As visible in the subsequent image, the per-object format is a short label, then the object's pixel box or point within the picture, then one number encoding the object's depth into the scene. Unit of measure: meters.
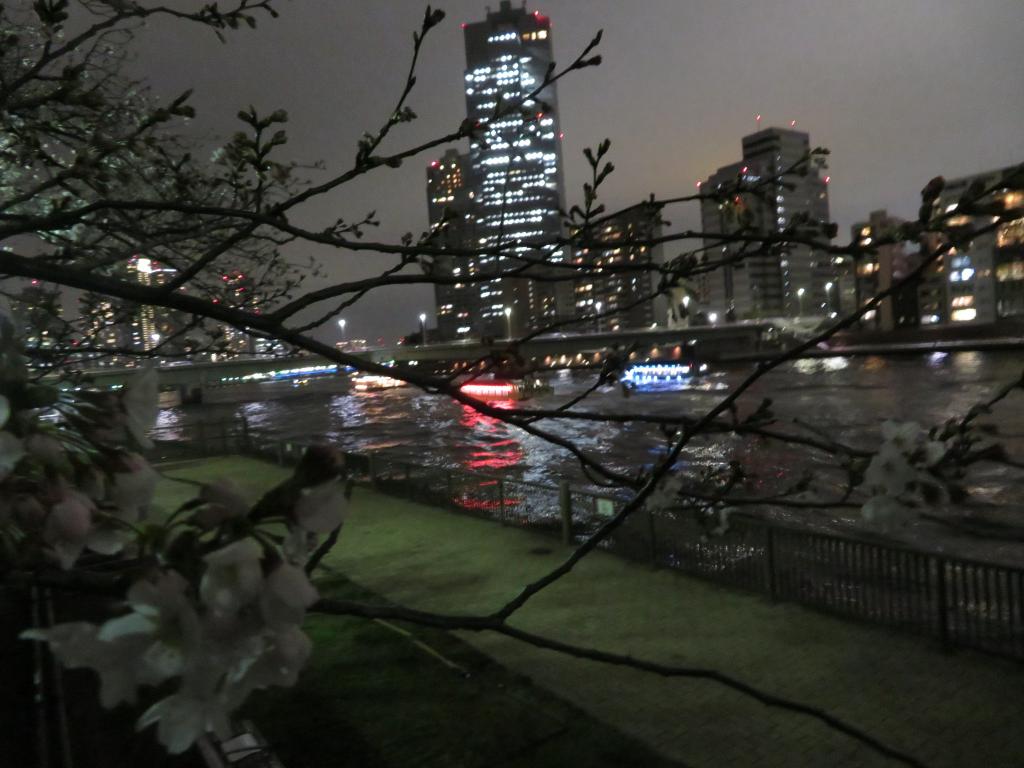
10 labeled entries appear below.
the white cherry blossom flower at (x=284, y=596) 1.01
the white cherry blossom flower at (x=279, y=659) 1.07
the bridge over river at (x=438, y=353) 56.22
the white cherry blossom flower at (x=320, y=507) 1.12
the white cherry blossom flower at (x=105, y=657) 1.02
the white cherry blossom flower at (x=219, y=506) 1.12
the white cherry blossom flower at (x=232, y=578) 1.00
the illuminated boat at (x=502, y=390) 52.12
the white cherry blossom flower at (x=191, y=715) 1.04
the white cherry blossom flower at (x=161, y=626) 1.00
